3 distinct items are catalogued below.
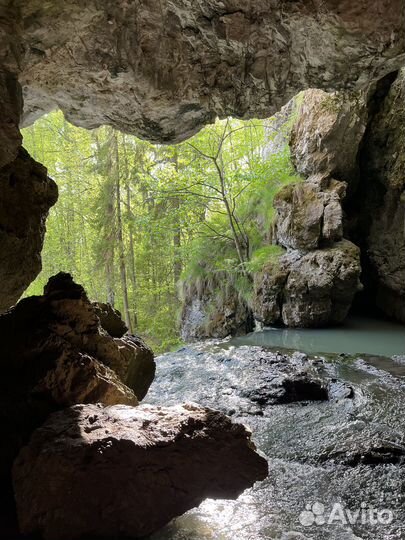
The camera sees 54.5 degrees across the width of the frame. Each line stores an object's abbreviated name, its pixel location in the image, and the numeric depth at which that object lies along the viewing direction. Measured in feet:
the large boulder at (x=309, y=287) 31.89
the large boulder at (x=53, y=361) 10.84
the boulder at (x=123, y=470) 8.02
